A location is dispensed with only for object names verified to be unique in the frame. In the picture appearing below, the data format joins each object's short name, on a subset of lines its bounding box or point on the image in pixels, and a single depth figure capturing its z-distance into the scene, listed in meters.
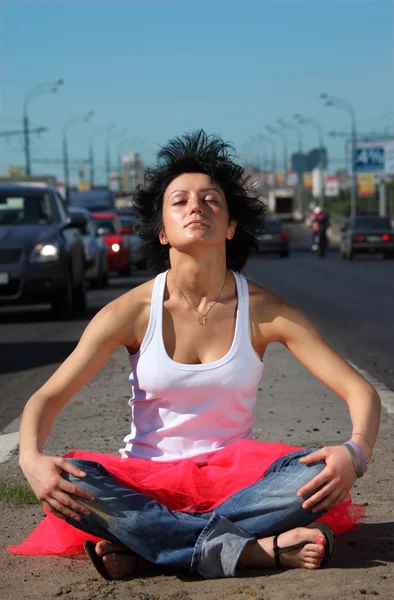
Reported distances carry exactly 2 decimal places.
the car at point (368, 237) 48.62
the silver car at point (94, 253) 25.62
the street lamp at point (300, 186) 132.64
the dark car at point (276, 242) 52.69
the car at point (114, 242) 32.66
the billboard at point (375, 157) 99.44
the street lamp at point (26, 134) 69.04
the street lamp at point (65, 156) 94.67
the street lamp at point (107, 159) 151.75
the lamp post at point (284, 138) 148.38
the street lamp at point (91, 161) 128.25
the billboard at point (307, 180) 170.88
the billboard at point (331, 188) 138.54
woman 4.21
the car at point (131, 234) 33.03
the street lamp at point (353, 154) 91.06
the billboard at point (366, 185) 120.06
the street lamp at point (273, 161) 169.68
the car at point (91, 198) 61.85
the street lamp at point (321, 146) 104.84
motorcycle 50.91
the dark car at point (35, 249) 17.42
